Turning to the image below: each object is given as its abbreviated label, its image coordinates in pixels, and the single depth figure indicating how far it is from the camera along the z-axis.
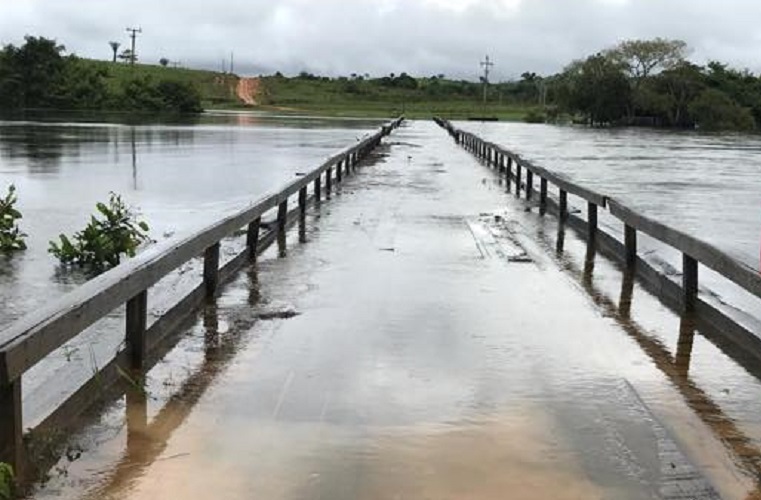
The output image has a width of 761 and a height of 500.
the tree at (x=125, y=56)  174.38
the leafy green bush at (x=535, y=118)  114.25
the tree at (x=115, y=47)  154.61
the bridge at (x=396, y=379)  4.66
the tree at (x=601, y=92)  101.38
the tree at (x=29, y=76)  101.94
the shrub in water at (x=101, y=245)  10.94
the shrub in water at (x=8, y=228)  12.00
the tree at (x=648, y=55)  105.69
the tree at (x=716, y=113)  96.25
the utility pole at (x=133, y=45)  135.38
